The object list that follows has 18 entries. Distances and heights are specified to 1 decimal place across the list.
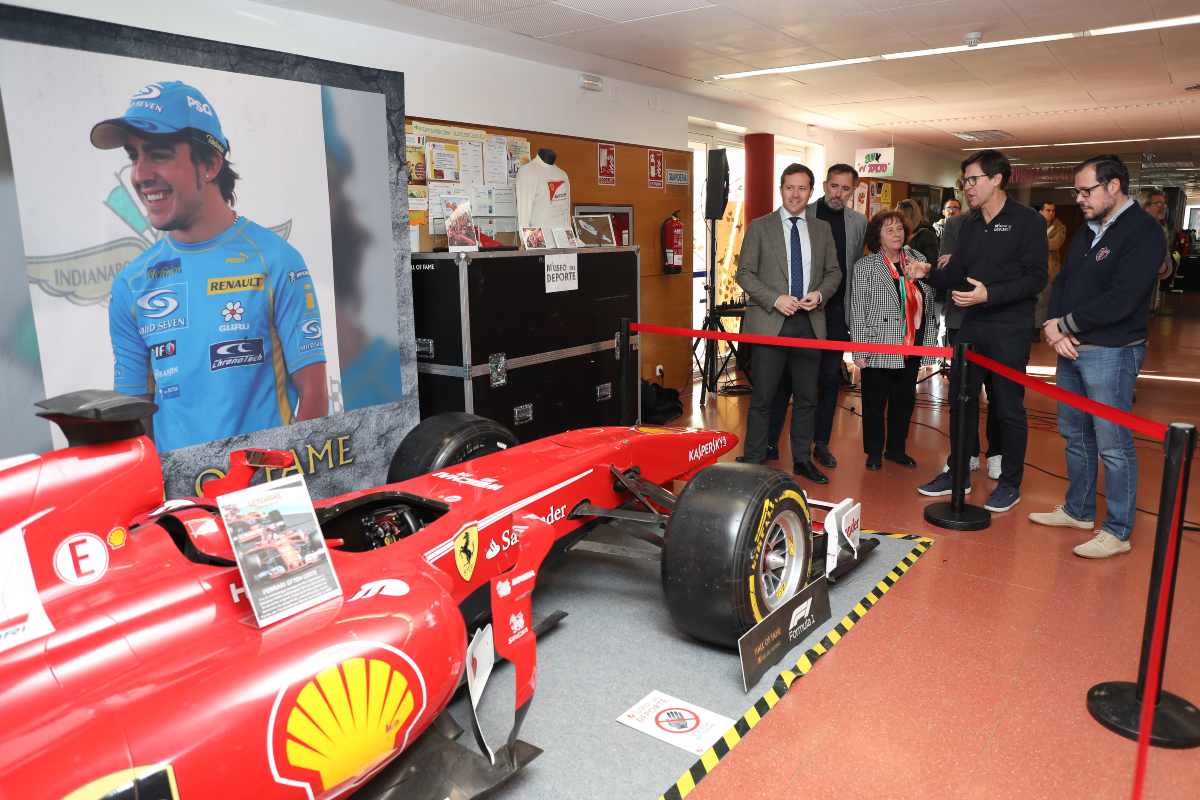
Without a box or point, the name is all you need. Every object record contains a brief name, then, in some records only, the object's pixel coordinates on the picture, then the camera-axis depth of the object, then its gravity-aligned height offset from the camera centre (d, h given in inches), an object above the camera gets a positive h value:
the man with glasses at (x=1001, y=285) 159.9 -8.9
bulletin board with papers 213.6 +18.0
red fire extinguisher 312.8 -0.5
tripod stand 299.3 -37.2
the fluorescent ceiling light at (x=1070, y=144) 540.7 +64.1
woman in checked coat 186.5 -17.8
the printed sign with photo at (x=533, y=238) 203.9 +1.5
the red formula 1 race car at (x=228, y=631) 57.6 -32.1
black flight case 179.5 -21.4
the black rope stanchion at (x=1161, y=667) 81.0 -43.4
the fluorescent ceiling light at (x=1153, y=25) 223.9 +58.4
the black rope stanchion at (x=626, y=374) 199.6 -32.3
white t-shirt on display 236.5 +13.8
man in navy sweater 133.4 -12.7
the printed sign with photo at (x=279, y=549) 69.0 -25.7
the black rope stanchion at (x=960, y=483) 150.8 -46.0
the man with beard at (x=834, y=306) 198.5 -15.6
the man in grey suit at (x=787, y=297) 182.4 -12.3
